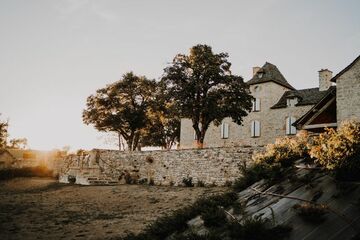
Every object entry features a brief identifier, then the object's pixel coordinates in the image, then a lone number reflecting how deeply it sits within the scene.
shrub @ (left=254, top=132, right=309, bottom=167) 7.54
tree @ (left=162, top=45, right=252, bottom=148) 26.41
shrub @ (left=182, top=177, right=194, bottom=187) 19.30
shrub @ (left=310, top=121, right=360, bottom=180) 4.91
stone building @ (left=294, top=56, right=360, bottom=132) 17.03
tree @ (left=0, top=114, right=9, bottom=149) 48.59
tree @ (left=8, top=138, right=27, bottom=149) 73.69
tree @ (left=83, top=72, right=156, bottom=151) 38.47
